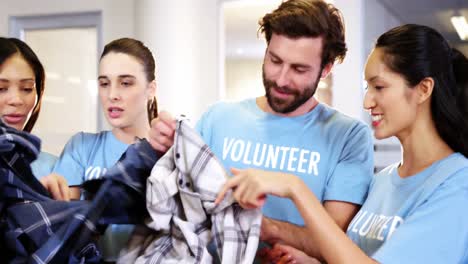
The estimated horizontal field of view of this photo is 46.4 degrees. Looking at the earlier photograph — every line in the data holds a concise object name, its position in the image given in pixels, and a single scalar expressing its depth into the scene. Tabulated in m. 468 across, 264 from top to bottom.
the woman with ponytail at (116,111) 1.38
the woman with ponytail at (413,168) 0.92
